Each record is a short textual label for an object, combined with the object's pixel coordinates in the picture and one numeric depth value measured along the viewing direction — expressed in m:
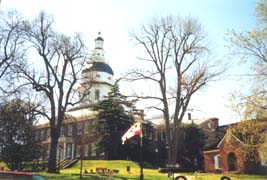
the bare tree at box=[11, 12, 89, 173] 32.62
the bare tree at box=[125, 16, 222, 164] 35.62
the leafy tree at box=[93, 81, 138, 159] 49.19
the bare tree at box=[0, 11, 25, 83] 30.97
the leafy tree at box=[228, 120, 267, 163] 18.81
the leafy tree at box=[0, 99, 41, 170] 34.94
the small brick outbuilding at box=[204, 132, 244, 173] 38.19
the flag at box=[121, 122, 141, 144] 23.25
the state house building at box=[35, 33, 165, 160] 58.28
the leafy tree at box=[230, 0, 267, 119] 18.27
